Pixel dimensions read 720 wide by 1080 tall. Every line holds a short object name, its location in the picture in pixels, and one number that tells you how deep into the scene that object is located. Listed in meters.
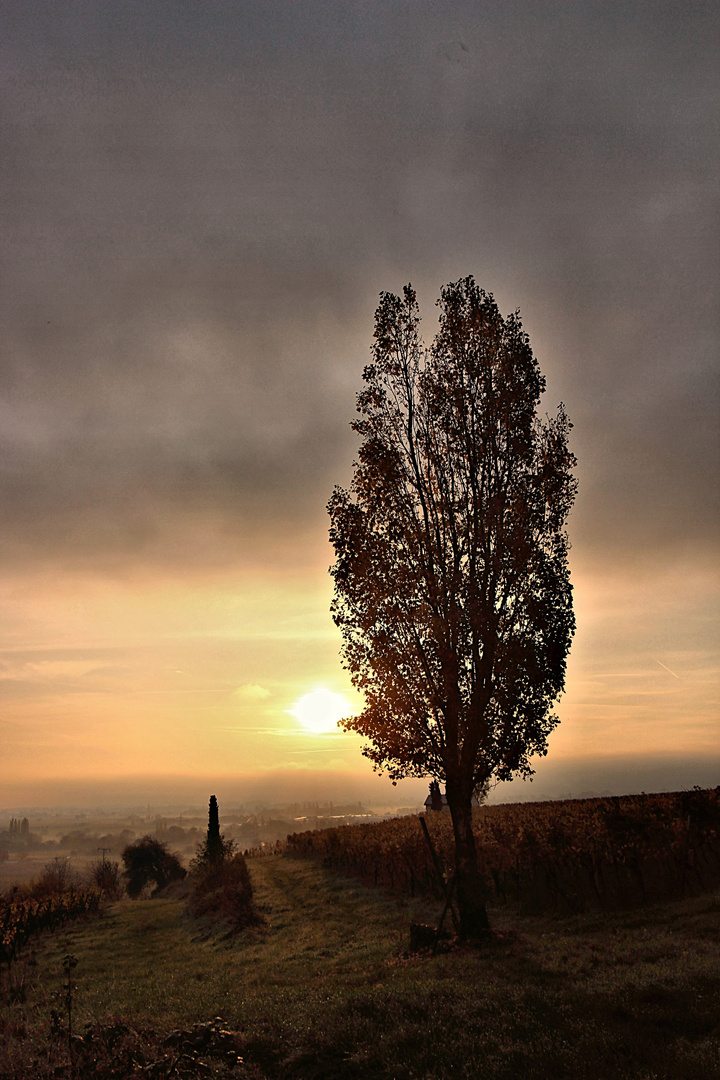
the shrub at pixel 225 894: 27.89
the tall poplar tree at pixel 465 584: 19.09
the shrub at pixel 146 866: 65.69
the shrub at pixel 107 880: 51.29
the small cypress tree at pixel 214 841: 44.25
